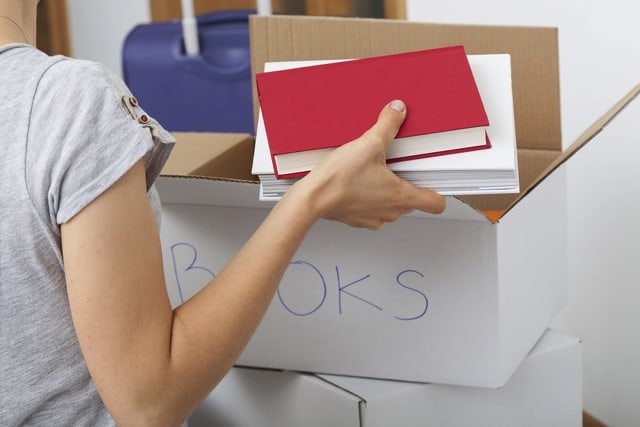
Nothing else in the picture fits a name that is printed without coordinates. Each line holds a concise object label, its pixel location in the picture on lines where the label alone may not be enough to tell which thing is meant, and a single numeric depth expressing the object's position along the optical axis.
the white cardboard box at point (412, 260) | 1.79
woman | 1.50
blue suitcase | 2.97
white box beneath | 1.88
